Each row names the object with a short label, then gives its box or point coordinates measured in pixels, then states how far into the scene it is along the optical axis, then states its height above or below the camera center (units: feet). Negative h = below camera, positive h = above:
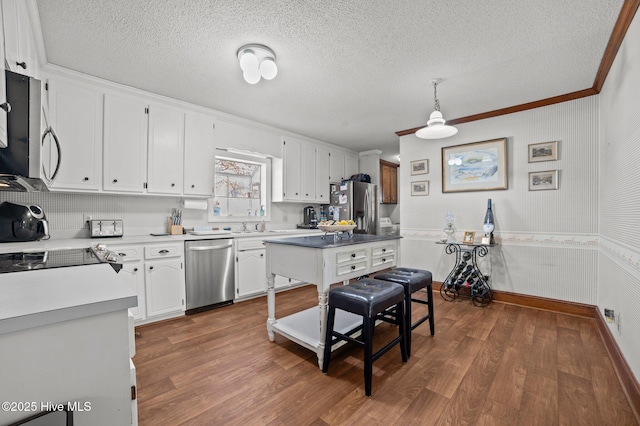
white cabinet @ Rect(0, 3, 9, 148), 3.19 +1.25
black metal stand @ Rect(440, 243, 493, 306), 11.43 -2.81
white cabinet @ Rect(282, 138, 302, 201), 14.49 +2.40
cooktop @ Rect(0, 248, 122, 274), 3.96 -0.79
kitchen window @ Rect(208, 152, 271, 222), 12.96 +1.23
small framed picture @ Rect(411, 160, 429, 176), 13.80 +2.32
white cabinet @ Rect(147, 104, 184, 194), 10.02 +2.36
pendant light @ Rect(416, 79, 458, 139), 9.08 +2.82
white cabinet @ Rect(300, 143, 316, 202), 15.41 +2.24
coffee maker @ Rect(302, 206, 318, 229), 16.27 -0.20
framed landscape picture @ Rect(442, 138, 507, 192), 11.62 +2.08
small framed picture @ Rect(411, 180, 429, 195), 13.79 +1.29
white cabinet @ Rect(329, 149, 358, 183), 17.25 +3.14
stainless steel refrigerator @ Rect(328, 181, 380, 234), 16.48 +0.52
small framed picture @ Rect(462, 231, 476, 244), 12.00 -1.06
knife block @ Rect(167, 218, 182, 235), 10.71 -0.64
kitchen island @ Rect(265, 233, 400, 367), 6.63 -1.42
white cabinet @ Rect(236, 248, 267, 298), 11.49 -2.59
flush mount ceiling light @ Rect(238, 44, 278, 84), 7.20 +4.02
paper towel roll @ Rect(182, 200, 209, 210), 11.24 +0.35
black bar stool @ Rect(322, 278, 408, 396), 5.61 -2.06
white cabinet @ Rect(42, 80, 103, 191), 8.17 +2.49
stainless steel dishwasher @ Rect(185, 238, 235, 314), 10.16 -2.35
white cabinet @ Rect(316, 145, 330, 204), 16.26 +2.29
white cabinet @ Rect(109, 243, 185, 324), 8.87 -2.18
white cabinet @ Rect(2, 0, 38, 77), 3.80 +2.87
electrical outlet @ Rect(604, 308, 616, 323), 7.25 -2.78
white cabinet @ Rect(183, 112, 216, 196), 10.88 +2.37
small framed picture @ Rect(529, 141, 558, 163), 10.49 +2.39
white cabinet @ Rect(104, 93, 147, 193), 9.09 +2.36
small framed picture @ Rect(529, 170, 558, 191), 10.45 +1.27
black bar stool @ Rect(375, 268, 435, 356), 7.34 -1.94
